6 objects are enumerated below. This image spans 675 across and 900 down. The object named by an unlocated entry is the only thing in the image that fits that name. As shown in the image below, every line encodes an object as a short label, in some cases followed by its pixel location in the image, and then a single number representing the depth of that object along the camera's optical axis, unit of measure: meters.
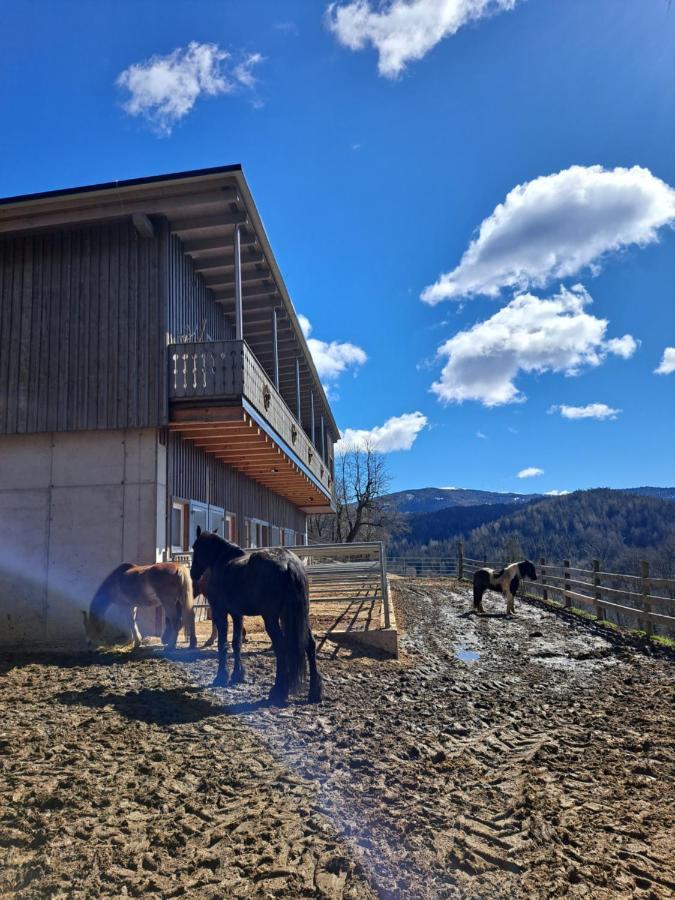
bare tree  48.62
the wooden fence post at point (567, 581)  18.03
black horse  6.38
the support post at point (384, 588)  9.82
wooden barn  11.86
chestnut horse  9.60
